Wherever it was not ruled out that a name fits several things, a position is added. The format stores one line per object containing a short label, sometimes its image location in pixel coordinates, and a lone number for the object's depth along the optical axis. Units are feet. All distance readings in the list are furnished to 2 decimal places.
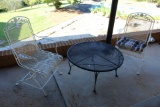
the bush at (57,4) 21.38
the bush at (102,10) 18.74
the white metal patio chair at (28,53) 4.82
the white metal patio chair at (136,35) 6.12
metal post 6.27
